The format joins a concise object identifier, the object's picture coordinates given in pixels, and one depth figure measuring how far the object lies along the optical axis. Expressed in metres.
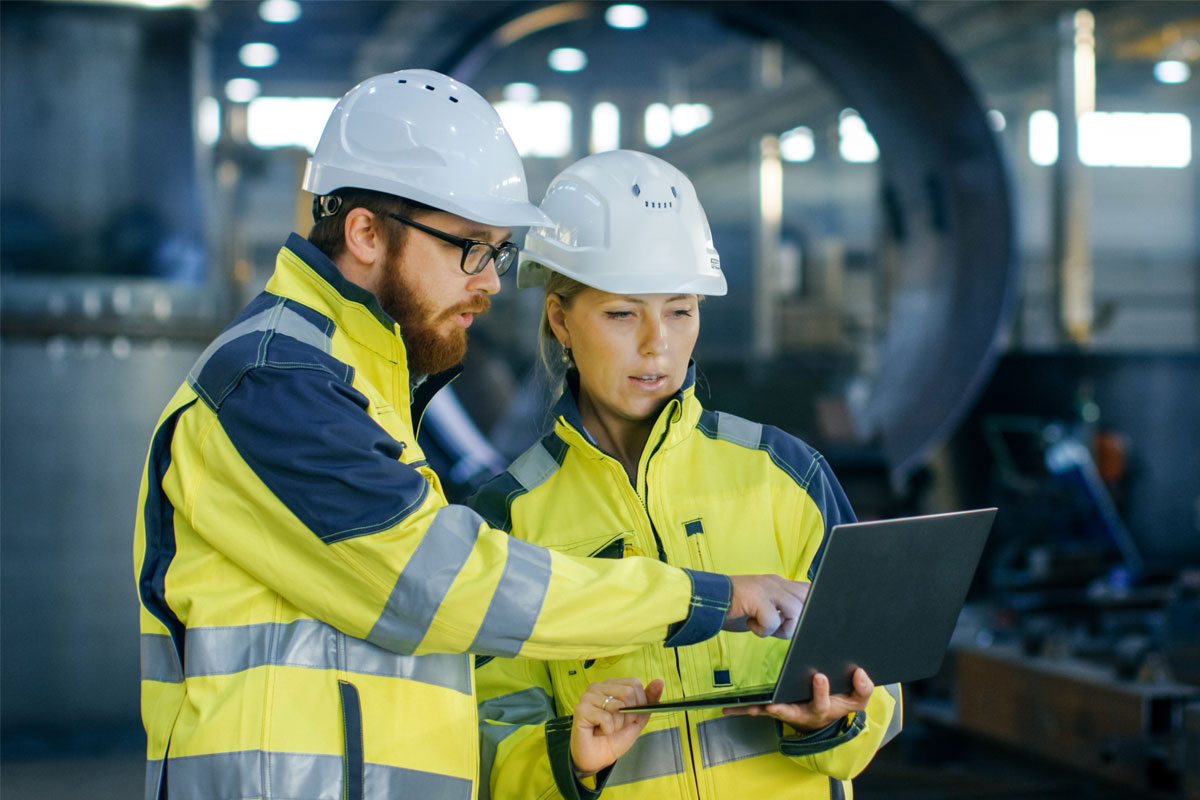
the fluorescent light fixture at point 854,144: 13.78
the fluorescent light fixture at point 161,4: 4.79
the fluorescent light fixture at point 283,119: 14.75
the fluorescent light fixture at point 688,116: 13.38
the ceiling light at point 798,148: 14.68
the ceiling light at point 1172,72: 13.49
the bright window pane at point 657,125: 12.21
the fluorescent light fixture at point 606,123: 12.61
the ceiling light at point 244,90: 14.67
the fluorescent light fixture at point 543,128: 13.57
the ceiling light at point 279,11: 12.05
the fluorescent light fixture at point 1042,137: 14.83
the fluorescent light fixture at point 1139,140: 14.98
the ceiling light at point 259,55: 14.23
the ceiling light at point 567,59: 13.07
